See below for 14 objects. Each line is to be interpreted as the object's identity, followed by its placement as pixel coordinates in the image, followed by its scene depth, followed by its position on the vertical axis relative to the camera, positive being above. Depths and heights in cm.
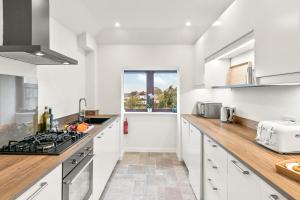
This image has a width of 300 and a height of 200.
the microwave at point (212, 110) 259 -18
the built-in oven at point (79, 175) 110 -61
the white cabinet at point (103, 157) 170 -77
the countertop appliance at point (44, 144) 115 -37
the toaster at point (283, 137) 107 -27
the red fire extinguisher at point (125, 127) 335 -61
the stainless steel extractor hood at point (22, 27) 128 +62
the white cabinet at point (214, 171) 128 -67
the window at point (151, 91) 354 +20
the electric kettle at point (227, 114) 219 -21
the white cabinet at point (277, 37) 99 +46
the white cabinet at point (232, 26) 145 +84
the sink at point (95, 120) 267 -37
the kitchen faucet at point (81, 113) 253 -25
